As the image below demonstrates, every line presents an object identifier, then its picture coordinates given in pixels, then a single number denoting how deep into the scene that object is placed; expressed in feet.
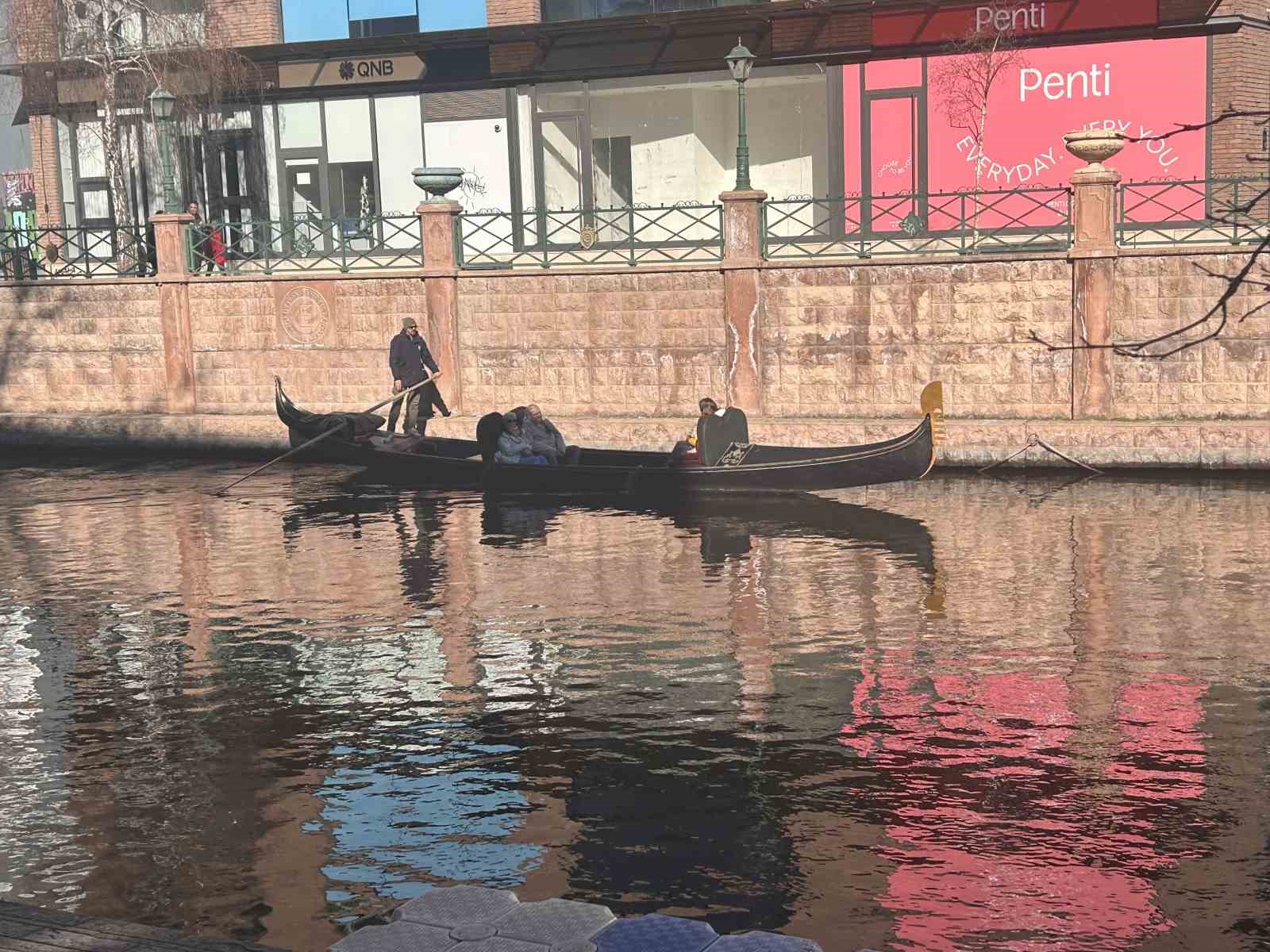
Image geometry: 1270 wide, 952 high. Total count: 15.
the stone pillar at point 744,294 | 78.07
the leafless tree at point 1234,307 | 68.04
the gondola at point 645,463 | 62.03
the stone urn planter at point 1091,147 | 72.02
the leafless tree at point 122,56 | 107.76
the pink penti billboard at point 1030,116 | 97.50
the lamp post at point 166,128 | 84.94
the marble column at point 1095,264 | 72.69
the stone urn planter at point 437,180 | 83.46
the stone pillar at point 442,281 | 82.99
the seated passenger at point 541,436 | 68.90
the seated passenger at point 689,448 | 64.84
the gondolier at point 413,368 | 78.59
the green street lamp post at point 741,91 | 77.36
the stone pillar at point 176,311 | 88.53
